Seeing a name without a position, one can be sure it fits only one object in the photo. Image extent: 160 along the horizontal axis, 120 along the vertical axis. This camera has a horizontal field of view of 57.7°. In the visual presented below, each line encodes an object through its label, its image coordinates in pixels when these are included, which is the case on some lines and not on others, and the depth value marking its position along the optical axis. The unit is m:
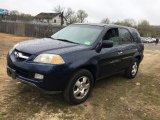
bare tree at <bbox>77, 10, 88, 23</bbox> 53.92
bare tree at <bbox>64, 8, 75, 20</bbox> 48.91
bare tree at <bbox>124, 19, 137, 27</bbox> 56.69
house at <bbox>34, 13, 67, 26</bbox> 47.32
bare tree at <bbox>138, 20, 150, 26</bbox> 55.56
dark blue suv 2.73
